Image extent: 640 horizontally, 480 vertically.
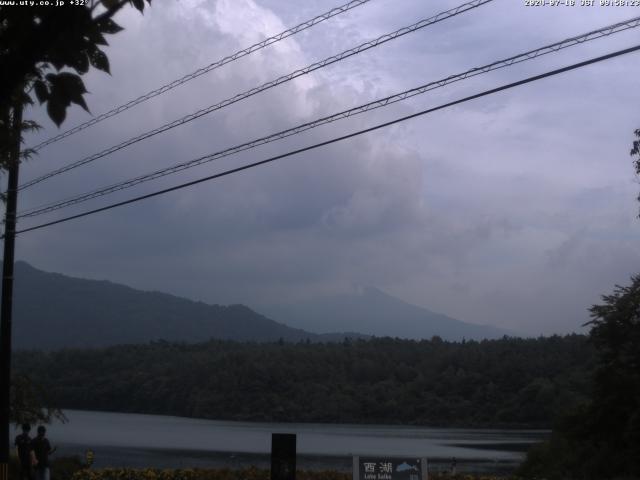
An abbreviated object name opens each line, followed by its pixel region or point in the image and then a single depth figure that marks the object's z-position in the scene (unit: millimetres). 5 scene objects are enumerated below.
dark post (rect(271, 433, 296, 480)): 14367
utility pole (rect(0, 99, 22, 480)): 19156
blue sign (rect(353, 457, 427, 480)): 13758
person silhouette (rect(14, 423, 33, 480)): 18531
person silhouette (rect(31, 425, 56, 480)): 18188
